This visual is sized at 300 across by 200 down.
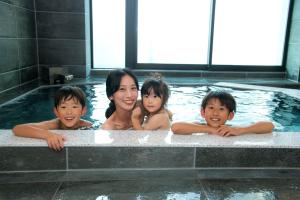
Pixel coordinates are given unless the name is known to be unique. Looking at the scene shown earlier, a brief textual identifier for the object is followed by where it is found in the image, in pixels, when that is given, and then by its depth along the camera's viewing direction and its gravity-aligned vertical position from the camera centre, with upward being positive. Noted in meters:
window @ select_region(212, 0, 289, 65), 7.00 +0.35
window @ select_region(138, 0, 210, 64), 6.92 +0.31
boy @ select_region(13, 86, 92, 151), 2.39 -0.55
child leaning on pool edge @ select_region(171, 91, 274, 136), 2.19 -0.57
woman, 2.65 -0.40
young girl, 2.58 -0.54
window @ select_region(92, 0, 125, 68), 6.79 +0.21
